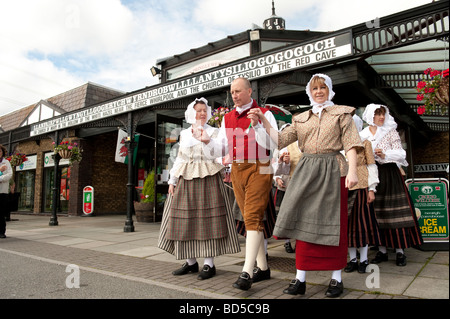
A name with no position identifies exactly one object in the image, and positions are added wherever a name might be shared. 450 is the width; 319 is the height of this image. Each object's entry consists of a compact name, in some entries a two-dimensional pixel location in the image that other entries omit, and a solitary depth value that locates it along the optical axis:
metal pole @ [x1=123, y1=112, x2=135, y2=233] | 7.67
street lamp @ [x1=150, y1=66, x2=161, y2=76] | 12.52
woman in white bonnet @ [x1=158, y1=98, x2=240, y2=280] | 3.26
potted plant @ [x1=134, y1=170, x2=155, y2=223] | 9.66
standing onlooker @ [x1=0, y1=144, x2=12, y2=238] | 6.73
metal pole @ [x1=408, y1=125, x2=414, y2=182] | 11.88
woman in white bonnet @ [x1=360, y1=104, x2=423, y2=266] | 3.67
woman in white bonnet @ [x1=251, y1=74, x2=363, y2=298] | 2.52
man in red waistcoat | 2.87
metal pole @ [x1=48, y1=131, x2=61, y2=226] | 9.76
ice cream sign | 4.57
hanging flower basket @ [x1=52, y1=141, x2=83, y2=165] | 9.97
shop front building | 4.85
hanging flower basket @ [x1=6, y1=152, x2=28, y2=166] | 12.61
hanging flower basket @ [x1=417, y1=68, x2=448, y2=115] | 2.63
